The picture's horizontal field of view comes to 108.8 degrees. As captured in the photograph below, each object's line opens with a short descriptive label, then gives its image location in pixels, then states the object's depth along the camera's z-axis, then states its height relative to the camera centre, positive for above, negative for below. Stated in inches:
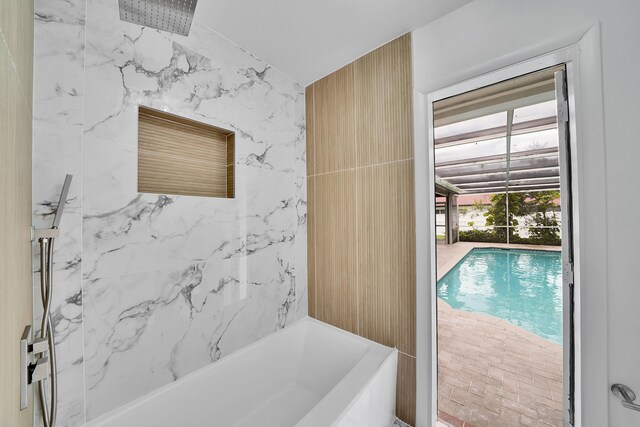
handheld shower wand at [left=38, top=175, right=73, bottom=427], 34.8 -13.3
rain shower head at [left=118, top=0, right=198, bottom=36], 37.4 +35.3
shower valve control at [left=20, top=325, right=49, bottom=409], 32.2 -20.8
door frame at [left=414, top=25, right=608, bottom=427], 37.9 +0.0
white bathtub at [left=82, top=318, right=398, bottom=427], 45.6 -41.7
